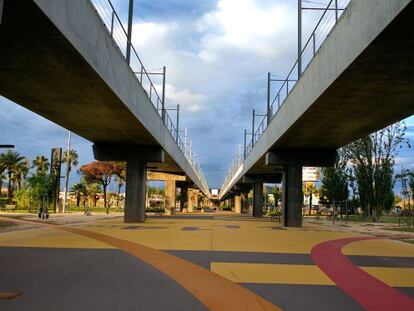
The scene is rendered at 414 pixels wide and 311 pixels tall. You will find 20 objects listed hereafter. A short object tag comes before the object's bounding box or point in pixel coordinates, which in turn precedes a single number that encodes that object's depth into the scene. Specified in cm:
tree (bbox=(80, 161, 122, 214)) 10319
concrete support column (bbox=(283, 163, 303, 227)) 3575
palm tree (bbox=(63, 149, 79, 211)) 10694
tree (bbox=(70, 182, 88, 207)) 9928
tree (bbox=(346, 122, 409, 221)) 5391
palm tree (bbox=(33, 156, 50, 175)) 9850
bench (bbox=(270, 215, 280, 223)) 4576
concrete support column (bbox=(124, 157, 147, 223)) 3631
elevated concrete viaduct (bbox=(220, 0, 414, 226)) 1237
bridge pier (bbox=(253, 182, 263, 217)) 6350
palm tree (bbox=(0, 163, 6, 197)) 8514
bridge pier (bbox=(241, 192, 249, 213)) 10401
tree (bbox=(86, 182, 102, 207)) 10188
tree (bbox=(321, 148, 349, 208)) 6370
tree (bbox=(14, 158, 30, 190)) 9119
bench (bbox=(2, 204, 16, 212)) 5605
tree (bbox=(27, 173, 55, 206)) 4653
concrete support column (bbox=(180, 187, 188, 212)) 9121
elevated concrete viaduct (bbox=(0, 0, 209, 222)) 1187
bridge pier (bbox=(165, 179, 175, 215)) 6641
